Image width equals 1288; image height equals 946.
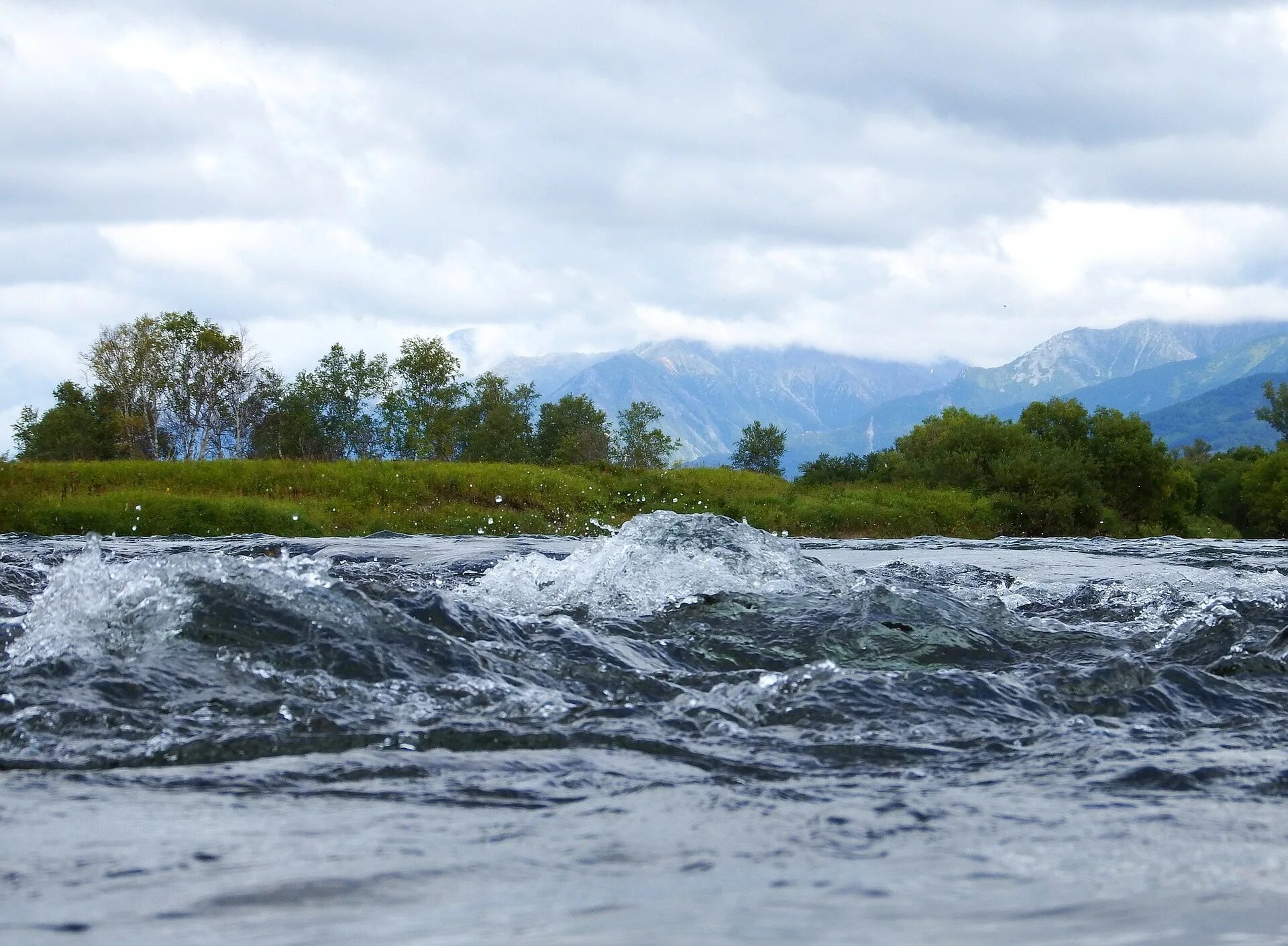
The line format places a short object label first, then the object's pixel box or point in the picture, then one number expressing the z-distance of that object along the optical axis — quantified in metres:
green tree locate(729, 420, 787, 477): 133.12
